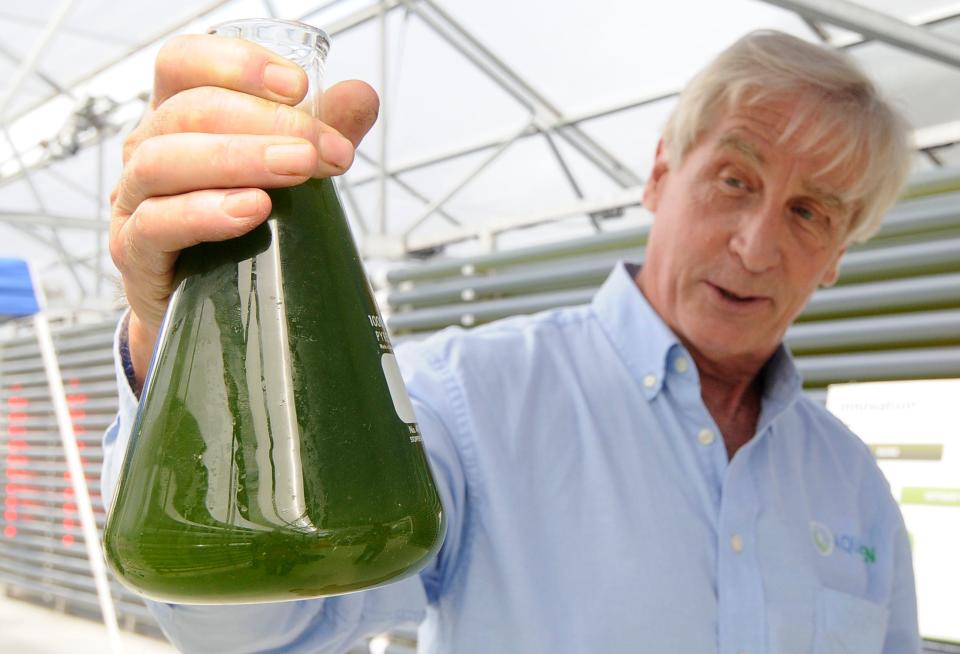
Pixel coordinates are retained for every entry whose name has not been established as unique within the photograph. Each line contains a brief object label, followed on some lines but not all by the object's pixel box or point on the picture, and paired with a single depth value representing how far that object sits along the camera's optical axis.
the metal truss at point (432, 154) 2.97
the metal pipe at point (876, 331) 1.86
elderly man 0.99
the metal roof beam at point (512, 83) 4.43
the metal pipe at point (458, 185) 4.17
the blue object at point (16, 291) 3.04
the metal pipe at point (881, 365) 1.80
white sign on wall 1.65
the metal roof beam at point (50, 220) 5.77
